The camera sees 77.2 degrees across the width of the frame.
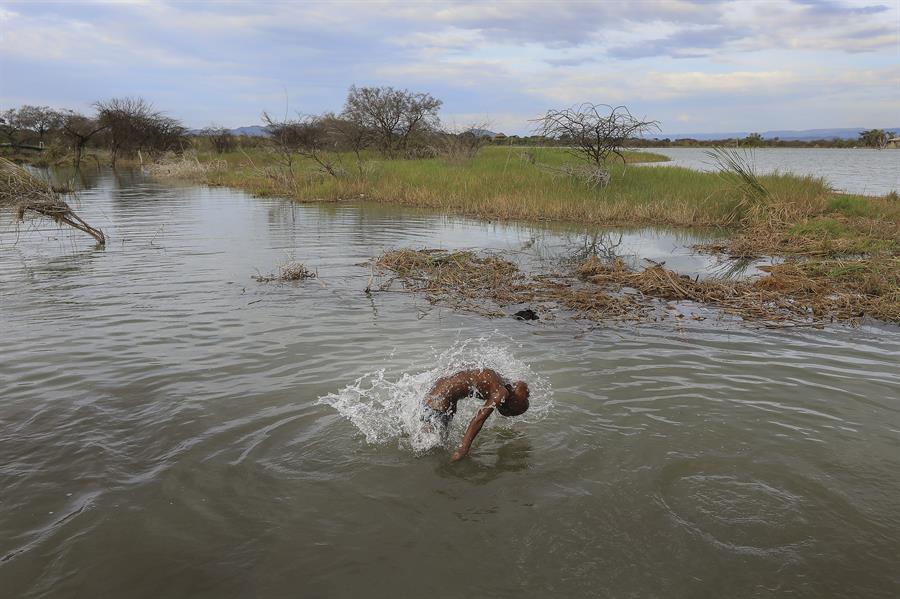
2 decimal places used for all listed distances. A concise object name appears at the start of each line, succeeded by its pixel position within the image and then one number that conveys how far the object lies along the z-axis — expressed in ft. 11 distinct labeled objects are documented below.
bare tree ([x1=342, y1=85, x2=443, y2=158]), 141.79
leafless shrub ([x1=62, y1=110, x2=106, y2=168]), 160.25
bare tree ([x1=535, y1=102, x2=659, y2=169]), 74.39
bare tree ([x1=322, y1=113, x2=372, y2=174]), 128.88
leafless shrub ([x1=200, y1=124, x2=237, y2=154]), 192.60
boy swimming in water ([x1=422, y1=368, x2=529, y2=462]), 14.11
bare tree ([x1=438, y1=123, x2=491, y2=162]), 105.73
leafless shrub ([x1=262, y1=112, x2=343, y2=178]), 100.37
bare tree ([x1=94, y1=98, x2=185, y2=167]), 172.55
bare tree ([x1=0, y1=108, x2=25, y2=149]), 183.84
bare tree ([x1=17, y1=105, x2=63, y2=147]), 193.77
